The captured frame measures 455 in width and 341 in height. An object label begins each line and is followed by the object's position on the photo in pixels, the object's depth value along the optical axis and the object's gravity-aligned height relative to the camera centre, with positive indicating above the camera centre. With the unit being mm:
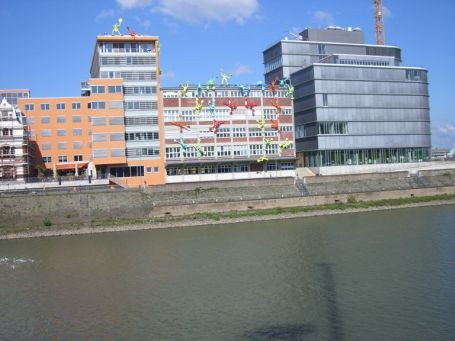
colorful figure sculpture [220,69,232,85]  86188 +15107
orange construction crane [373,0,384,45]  124188 +32007
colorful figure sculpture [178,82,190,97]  83000 +12854
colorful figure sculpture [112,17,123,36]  80750 +22489
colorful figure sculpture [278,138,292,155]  88000 +3948
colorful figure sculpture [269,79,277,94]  88562 +13506
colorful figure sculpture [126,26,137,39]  80475 +21459
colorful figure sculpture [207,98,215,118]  84188 +10285
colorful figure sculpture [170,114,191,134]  82250 +7661
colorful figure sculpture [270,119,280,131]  87562 +7414
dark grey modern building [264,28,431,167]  91250 +9491
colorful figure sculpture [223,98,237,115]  84981 +10653
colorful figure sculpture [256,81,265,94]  87562 +13754
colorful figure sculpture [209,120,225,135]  84188 +7136
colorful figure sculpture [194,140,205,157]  83500 +3726
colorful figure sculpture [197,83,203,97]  84025 +12898
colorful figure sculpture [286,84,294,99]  90062 +12922
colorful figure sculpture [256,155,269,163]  85938 +1772
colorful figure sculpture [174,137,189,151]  82538 +4606
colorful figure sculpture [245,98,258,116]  86312 +10559
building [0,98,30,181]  74625 +4820
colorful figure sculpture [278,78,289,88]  91762 +15255
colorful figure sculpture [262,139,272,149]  86862 +4339
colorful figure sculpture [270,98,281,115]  88125 +10764
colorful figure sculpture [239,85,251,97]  86625 +12948
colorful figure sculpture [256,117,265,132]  86625 +7454
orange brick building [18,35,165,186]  78500 +8656
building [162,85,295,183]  82688 +5828
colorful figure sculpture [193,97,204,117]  83312 +10267
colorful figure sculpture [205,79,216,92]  84562 +13543
